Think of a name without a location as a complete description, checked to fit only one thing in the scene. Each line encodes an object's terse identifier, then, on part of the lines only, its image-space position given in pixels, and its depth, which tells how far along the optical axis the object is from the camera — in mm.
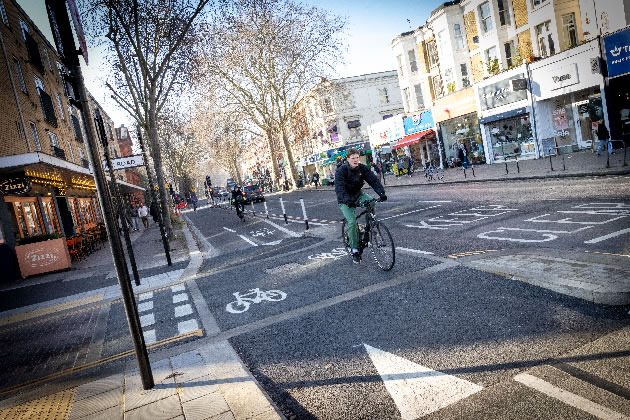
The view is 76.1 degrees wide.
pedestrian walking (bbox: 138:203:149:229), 29812
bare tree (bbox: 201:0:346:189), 35500
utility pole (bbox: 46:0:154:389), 3430
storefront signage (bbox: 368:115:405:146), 39281
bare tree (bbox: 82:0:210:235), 15711
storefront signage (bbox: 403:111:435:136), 35006
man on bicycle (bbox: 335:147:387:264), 6664
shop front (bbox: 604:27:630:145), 18922
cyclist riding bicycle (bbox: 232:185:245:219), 21625
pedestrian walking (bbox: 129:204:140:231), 28297
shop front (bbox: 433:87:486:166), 30109
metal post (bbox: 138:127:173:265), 10820
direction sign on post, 10257
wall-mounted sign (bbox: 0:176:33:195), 13891
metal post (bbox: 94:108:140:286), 8523
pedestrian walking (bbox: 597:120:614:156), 18177
